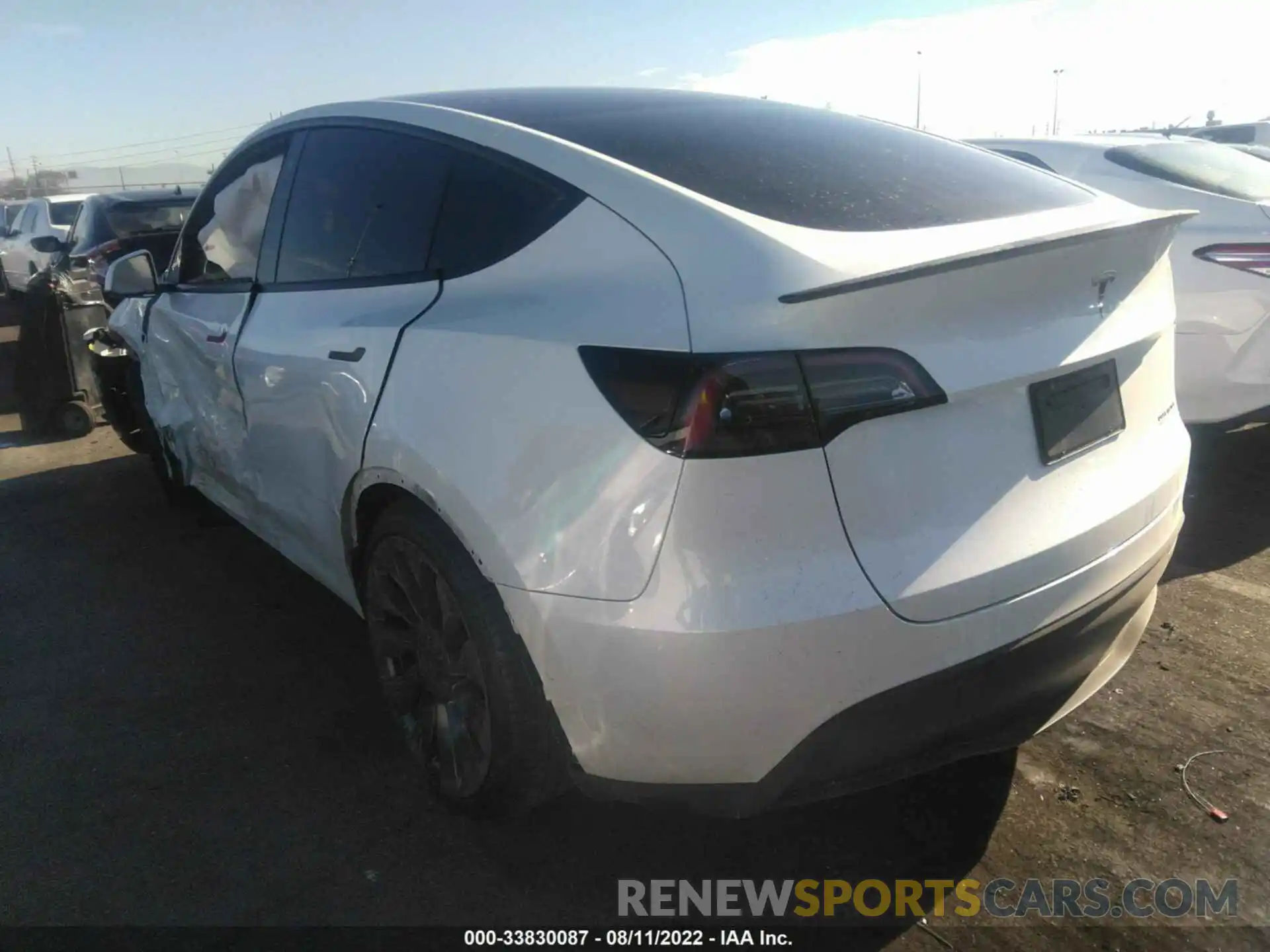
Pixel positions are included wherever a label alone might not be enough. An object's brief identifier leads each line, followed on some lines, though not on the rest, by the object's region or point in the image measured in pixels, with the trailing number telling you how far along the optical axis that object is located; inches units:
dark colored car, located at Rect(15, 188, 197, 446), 271.3
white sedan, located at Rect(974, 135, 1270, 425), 168.9
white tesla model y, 70.9
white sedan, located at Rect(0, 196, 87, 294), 552.4
